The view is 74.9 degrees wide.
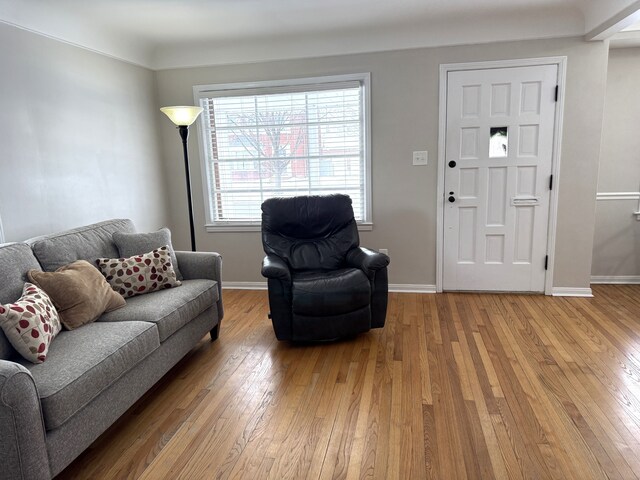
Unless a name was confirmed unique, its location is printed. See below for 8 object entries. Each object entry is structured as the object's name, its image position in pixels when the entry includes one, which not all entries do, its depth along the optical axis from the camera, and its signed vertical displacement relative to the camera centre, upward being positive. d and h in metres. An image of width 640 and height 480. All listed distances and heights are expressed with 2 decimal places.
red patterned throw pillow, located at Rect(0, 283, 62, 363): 1.77 -0.64
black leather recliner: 2.80 -0.78
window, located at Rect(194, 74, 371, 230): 3.86 +0.25
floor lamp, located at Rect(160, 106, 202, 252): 3.16 +0.42
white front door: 3.54 -0.12
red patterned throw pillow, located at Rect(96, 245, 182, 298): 2.59 -0.62
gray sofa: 1.46 -0.81
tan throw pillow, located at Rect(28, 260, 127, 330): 2.13 -0.61
